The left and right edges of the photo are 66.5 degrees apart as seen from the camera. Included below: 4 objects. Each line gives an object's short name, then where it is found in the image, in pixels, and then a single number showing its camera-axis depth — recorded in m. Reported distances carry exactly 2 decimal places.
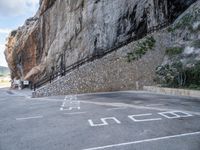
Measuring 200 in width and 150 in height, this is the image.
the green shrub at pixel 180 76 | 10.08
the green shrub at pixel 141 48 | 14.11
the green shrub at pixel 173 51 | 13.05
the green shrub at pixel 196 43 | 12.34
